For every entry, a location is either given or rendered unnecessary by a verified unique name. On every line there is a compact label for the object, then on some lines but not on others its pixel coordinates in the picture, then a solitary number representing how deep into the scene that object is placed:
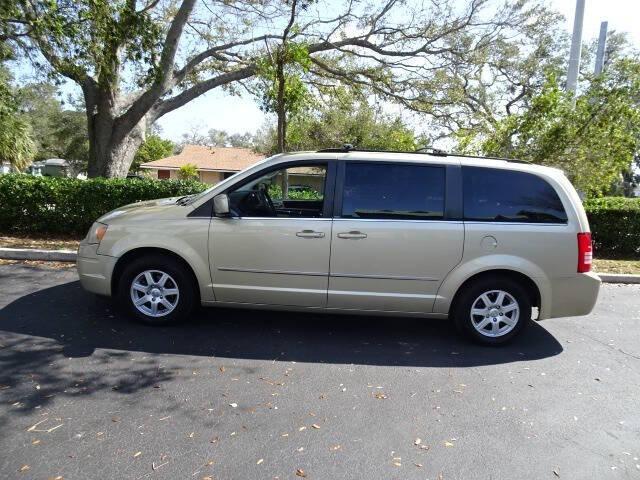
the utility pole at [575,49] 10.04
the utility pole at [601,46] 13.27
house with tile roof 40.09
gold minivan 4.55
